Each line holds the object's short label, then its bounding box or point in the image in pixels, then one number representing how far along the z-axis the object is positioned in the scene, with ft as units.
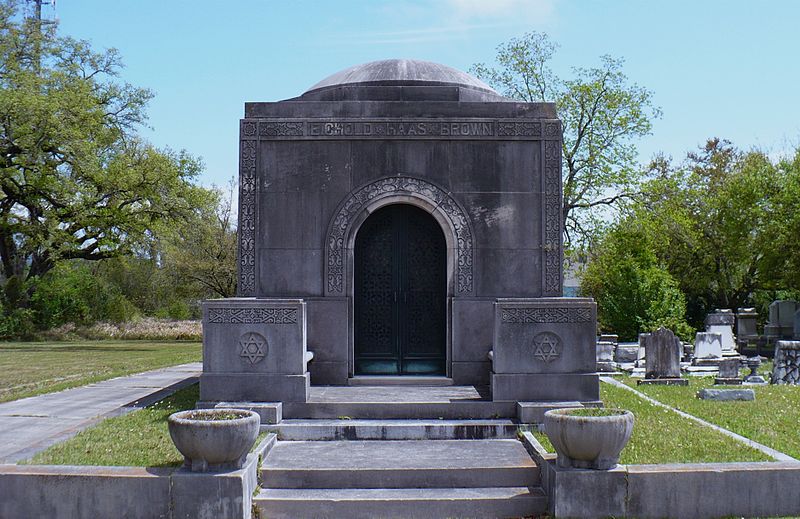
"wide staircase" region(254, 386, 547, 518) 23.70
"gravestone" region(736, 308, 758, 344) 110.42
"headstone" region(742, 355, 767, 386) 58.23
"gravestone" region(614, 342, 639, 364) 77.77
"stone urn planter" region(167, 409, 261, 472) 21.98
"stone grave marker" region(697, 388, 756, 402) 42.14
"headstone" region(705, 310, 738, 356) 86.08
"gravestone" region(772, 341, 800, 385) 57.21
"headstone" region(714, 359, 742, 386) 58.44
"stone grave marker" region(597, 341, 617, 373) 70.54
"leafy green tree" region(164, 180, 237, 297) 128.26
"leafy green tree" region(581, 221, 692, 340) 100.37
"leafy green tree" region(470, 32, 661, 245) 104.22
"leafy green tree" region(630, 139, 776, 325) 104.76
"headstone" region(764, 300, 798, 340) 110.83
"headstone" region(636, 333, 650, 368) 74.53
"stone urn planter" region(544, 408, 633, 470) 22.11
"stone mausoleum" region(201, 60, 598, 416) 36.68
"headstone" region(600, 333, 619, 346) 85.69
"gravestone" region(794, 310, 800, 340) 100.48
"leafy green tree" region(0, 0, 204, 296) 99.30
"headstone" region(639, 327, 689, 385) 53.78
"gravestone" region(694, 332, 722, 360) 78.38
